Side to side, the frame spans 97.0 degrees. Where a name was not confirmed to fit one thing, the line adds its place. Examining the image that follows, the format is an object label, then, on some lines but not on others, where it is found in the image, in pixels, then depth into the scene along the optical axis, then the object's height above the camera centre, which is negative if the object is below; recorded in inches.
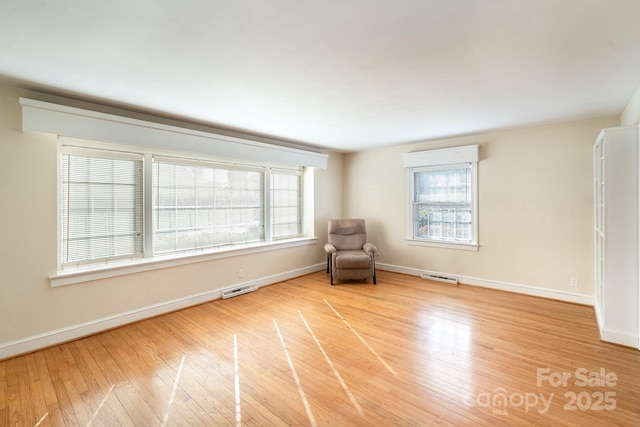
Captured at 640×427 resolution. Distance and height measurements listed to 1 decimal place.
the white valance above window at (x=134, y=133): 99.3 +34.8
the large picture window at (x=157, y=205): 114.4 +3.7
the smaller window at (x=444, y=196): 173.9 +11.2
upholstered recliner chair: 177.5 -26.0
